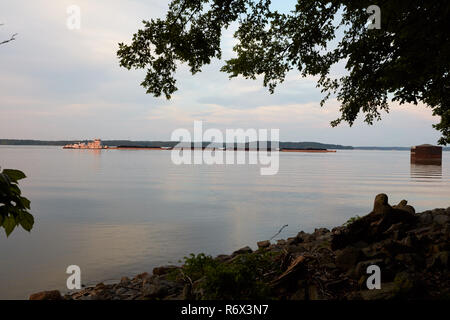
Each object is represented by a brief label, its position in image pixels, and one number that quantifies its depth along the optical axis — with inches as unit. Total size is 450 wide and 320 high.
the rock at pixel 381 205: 494.6
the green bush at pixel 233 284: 289.3
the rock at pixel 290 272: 324.5
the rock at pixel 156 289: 350.6
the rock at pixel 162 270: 510.0
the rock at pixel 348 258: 354.9
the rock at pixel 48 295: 403.9
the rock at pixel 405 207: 568.8
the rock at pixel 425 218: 507.5
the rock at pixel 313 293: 306.4
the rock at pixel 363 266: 332.8
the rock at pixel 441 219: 491.2
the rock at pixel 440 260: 338.6
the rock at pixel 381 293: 289.1
